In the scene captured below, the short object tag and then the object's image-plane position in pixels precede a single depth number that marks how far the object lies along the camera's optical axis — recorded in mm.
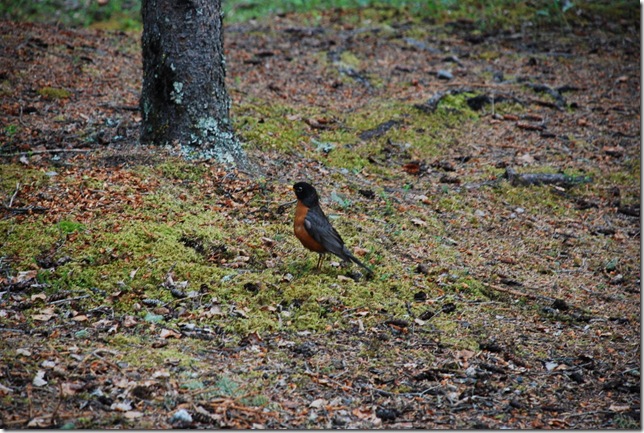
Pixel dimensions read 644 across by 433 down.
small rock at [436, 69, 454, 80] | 21812
